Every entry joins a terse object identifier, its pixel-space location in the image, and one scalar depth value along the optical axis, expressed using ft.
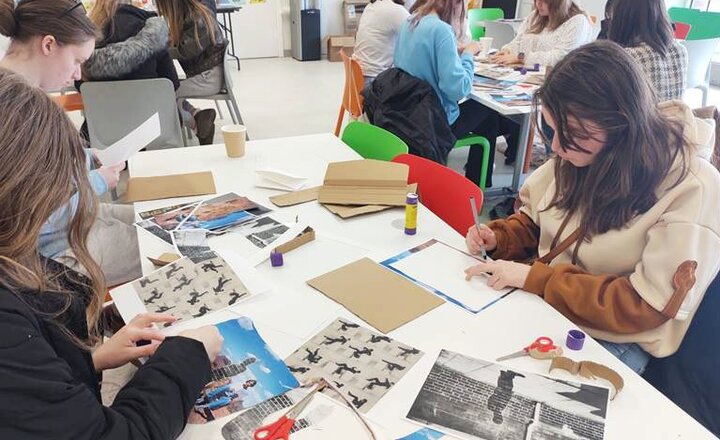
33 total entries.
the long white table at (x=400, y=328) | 2.72
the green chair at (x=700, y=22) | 14.37
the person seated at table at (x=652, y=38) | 7.79
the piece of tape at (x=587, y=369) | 2.99
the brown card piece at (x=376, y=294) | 3.52
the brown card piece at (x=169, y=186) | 5.40
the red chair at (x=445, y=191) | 5.14
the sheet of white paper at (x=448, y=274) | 3.76
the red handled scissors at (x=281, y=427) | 2.64
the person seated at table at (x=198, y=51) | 9.98
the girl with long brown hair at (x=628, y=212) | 3.49
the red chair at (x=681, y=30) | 12.86
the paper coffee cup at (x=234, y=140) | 6.34
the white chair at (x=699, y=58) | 11.45
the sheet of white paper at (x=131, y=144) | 5.34
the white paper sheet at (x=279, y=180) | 5.62
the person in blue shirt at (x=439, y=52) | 8.25
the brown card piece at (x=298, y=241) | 4.31
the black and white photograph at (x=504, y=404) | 2.67
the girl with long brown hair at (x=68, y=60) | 5.32
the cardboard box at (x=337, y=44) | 23.07
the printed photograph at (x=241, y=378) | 2.84
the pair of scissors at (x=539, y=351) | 3.16
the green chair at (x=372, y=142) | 6.41
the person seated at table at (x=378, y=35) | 10.39
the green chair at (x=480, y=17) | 15.94
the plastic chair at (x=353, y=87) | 10.27
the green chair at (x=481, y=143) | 9.79
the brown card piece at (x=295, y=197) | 5.23
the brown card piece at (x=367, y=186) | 5.12
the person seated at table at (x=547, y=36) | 11.15
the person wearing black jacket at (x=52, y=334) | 2.13
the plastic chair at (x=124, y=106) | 8.73
